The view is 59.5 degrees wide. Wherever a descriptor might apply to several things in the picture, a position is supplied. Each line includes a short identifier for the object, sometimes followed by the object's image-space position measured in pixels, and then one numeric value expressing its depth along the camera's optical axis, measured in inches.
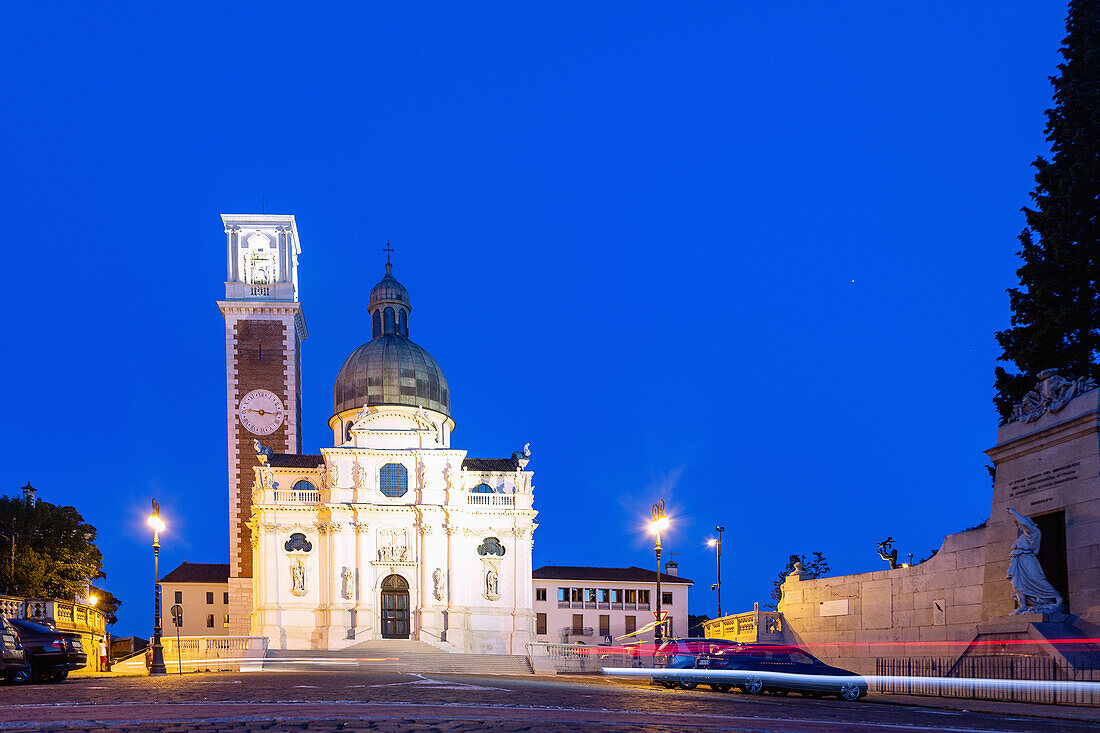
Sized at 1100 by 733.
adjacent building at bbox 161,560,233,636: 3420.3
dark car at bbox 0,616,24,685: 764.8
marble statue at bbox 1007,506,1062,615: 804.6
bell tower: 2529.5
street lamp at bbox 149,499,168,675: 1245.6
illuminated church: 2242.9
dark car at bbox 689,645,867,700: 796.0
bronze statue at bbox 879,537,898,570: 1108.2
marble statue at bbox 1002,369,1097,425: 812.6
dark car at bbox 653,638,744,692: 935.7
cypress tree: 1032.2
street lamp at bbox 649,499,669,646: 1288.1
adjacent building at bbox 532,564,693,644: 3265.3
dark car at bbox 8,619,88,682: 853.8
